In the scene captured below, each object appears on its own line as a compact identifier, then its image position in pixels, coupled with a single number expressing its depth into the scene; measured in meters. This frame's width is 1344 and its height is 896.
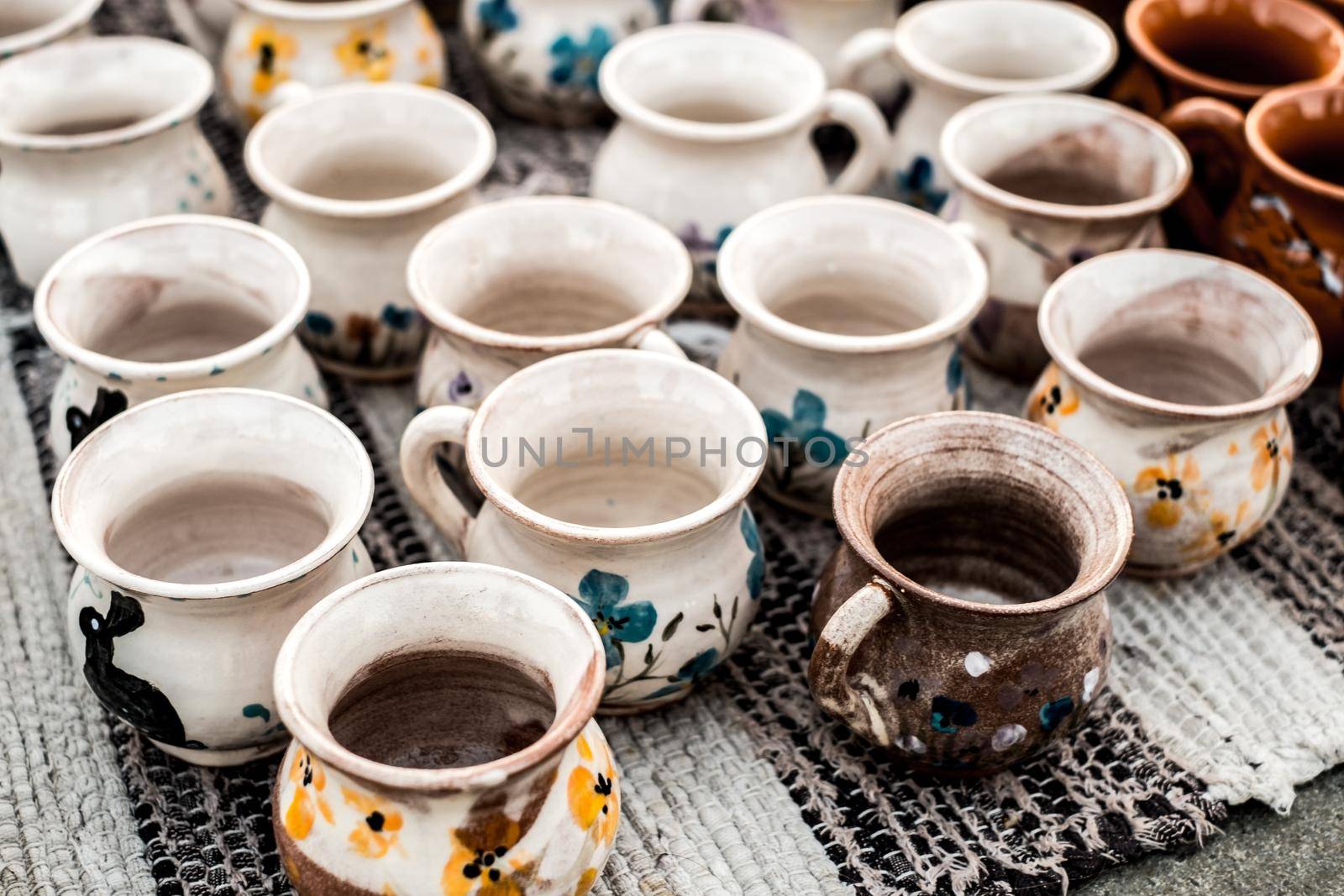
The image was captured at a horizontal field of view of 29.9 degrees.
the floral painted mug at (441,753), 0.67
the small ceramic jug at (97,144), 0.87
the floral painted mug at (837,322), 0.80
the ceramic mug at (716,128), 0.88
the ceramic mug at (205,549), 0.72
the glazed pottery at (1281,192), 0.86
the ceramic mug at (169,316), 0.78
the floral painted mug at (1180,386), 0.79
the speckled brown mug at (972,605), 0.72
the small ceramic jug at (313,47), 0.94
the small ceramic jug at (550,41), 0.98
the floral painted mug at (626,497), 0.74
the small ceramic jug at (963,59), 0.93
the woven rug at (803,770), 0.74
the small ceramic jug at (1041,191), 0.86
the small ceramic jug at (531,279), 0.81
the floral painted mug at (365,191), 0.85
